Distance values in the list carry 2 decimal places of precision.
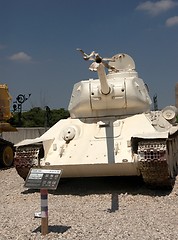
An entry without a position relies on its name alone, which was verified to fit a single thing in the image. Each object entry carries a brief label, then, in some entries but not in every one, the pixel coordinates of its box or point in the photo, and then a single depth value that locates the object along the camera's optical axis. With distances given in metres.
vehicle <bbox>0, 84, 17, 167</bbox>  11.38
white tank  6.36
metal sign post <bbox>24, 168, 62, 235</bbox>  4.27
